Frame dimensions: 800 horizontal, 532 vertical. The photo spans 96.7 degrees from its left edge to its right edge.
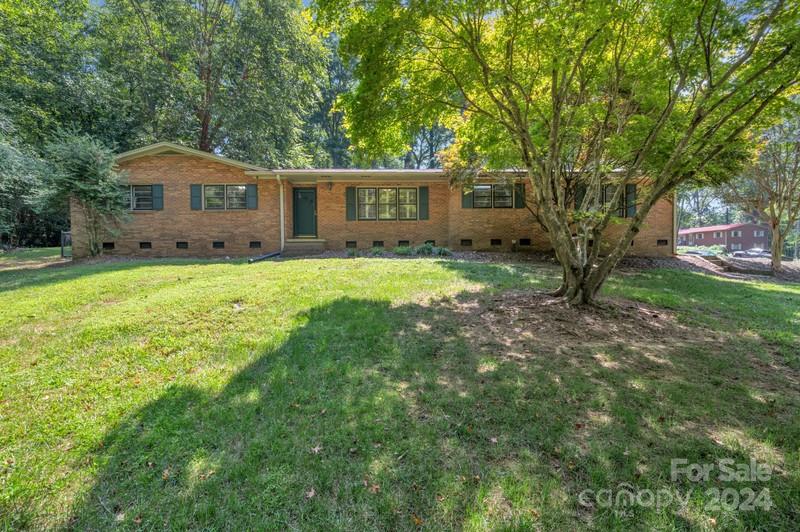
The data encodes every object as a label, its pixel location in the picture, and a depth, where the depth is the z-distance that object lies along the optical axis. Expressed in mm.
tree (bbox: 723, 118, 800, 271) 12922
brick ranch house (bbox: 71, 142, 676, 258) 13742
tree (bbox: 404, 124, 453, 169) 32281
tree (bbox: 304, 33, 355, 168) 27344
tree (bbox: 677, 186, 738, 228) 55219
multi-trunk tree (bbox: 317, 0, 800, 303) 4461
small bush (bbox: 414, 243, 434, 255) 12212
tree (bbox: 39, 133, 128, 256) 10719
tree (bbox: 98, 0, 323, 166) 18031
